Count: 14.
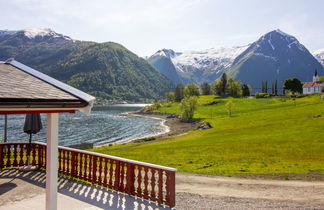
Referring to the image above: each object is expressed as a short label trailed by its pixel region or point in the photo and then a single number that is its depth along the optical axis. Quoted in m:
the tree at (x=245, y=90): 142.88
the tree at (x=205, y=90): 173.46
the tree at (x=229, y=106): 85.12
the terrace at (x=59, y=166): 5.77
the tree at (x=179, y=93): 166.38
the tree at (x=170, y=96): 174.89
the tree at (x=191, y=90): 160.04
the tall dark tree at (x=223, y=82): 148.14
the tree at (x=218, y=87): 150.88
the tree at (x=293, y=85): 118.36
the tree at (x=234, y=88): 137.25
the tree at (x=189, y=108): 96.75
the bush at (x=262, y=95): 124.39
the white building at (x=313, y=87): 128.64
